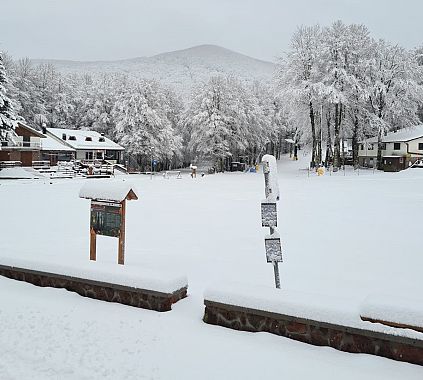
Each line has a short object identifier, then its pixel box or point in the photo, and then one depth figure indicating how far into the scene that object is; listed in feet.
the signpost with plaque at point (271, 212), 21.59
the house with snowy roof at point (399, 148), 165.37
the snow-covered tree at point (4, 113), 126.31
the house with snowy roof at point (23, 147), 159.22
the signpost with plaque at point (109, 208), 25.85
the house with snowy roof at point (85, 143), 183.73
